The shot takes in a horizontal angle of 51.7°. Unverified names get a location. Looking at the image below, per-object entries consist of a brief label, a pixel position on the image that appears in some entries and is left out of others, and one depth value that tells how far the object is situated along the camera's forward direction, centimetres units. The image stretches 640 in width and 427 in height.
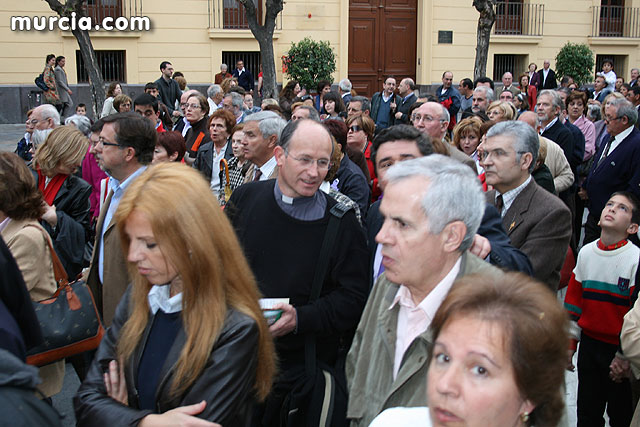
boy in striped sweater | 398
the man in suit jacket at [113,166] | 374
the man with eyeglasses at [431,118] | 603
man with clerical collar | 313
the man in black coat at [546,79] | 1923
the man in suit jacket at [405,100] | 1255
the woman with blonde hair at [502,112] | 738
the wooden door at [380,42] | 2380
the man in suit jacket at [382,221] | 292
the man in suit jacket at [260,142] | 546
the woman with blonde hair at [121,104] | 952
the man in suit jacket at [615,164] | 705
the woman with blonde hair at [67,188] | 469
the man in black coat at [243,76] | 1975
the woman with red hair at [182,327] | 222
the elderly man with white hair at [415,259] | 240
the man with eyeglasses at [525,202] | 377
